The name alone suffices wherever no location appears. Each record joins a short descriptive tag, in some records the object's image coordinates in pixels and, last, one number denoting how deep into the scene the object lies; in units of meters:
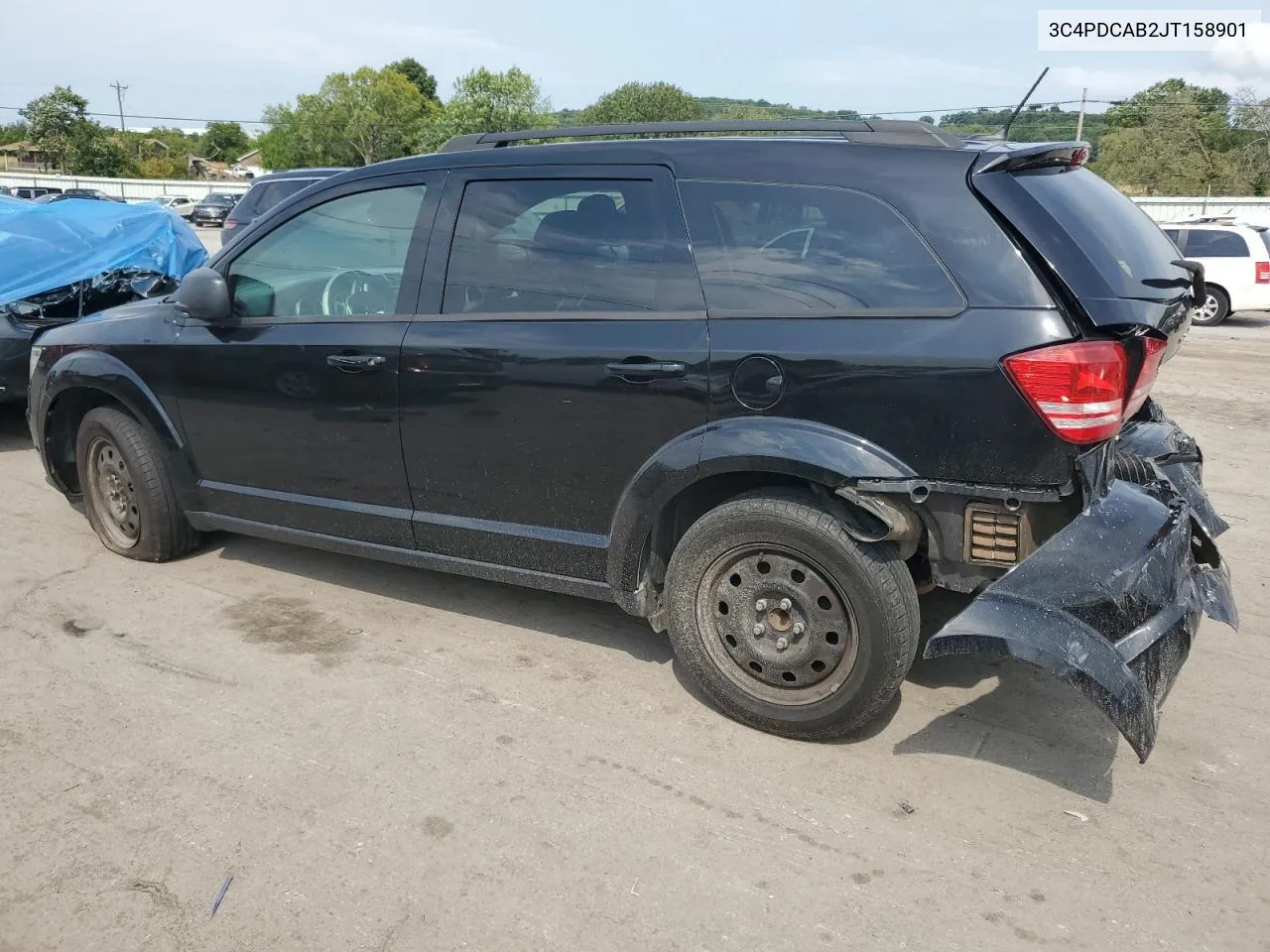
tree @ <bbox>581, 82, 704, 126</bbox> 79.06
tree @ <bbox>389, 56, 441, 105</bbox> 111.50
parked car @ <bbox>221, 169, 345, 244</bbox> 13.09
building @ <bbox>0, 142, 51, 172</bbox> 89.81
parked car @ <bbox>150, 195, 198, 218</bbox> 47.97
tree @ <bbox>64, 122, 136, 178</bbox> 74.56
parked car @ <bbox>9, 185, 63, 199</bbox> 37.78
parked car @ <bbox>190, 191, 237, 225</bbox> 41.78
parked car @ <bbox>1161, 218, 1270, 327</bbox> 15.64
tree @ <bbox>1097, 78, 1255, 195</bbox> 46.06
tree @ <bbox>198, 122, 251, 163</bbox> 121.50
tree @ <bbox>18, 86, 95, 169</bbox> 73.06
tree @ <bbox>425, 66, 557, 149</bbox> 62.31
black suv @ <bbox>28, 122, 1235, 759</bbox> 3.00
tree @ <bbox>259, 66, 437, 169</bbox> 80.00
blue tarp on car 7.71
